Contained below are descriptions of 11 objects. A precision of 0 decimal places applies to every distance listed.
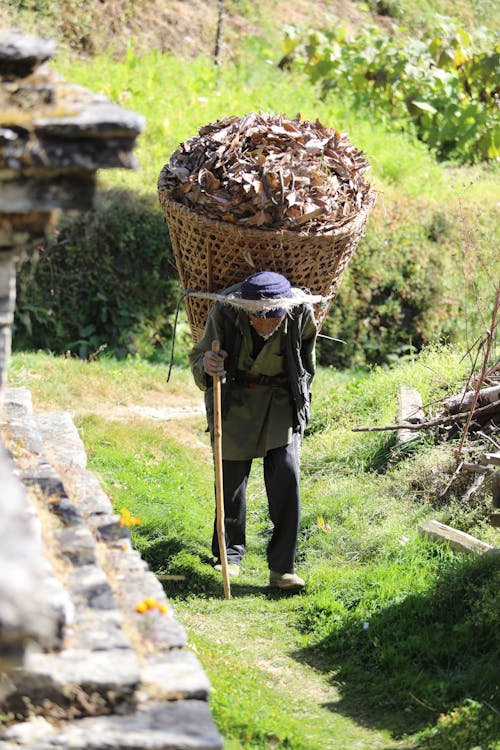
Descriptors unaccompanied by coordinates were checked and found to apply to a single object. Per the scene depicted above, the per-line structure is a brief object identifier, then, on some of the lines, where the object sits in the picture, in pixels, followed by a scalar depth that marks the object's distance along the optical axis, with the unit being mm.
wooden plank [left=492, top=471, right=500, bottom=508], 11586
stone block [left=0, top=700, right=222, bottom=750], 6664
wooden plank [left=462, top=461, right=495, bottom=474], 12789
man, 12375
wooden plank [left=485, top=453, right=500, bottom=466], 11549
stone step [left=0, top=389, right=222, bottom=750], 6883
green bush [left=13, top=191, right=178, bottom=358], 21359
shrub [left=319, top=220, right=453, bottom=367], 23406
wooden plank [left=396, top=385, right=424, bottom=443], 16156
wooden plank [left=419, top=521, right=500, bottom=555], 12609
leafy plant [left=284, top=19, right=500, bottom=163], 31016
